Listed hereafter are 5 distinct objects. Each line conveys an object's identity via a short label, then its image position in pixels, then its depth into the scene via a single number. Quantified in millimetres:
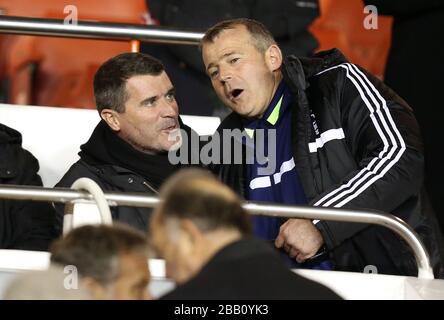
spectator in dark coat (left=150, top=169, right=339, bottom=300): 5465
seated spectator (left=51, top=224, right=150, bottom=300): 5637
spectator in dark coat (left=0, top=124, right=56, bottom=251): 10344
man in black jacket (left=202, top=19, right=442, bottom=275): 8961
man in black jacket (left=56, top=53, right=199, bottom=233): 10250
